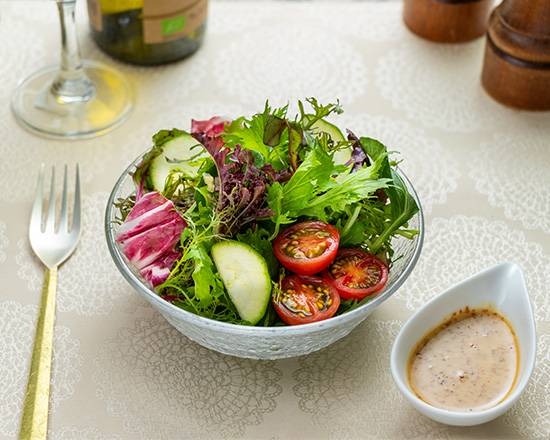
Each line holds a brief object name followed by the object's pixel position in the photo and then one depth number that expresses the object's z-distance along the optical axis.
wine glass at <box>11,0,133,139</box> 1.42
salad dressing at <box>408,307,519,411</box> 0.98
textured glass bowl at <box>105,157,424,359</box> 0.95
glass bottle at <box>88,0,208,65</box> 1.47
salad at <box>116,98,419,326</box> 0.99
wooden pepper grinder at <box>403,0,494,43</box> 1.60
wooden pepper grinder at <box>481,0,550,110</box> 1.44
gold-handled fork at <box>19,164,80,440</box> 1.01
